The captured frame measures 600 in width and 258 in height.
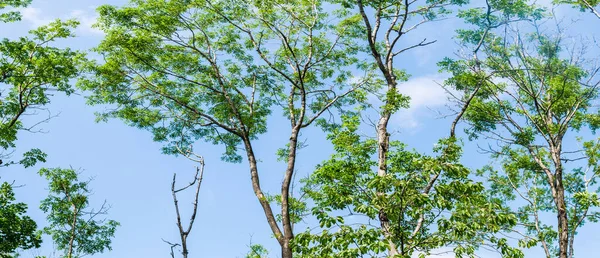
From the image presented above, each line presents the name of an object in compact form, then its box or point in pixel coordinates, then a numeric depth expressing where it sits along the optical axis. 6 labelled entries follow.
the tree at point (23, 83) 15.02
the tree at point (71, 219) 21.33
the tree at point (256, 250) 22.25
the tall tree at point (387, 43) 15.06
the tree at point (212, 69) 17.02
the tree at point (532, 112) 16.19
